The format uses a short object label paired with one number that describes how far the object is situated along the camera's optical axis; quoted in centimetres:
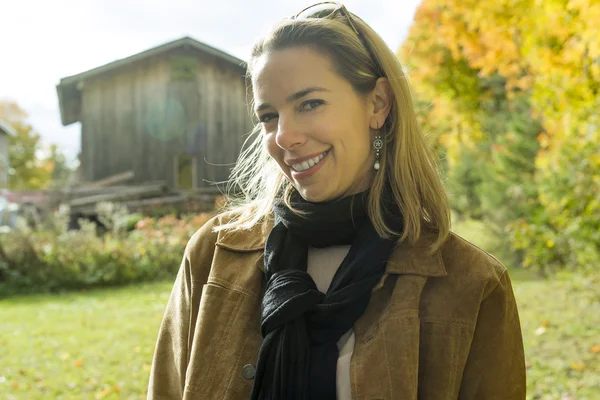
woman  205
